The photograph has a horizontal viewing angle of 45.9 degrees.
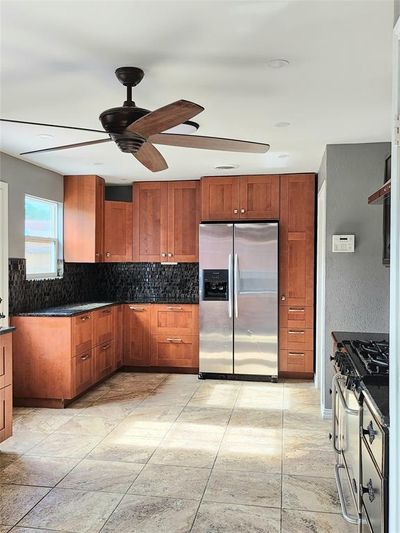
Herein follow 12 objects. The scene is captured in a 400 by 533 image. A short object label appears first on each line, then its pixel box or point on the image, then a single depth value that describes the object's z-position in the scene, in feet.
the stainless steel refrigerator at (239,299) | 17.61
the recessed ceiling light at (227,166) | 16.13
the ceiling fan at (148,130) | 6.50
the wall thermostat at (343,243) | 13.12
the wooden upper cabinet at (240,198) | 18.11
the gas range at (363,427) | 5.64
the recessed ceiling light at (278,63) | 7.73
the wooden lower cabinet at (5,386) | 11.14
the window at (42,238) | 16.33
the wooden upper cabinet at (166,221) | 19.34
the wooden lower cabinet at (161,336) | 18.89
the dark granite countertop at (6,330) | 11.20
